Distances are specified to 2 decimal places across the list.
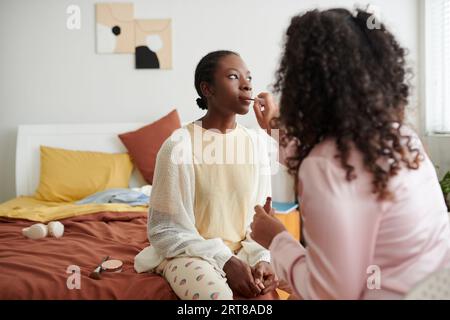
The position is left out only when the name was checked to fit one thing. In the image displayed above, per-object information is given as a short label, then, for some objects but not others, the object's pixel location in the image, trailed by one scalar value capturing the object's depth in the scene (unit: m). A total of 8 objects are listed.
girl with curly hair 0.73
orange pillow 3.07
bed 1.29
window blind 2.99
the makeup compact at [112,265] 1.43
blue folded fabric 2.57
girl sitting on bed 1.22
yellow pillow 2.94
